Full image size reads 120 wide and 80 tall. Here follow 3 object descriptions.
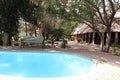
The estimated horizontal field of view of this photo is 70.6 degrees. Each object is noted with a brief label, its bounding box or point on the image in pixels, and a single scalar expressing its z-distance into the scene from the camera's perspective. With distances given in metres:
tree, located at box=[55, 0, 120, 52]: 6.91
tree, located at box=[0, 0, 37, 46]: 8.16
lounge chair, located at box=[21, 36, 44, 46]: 8.12
